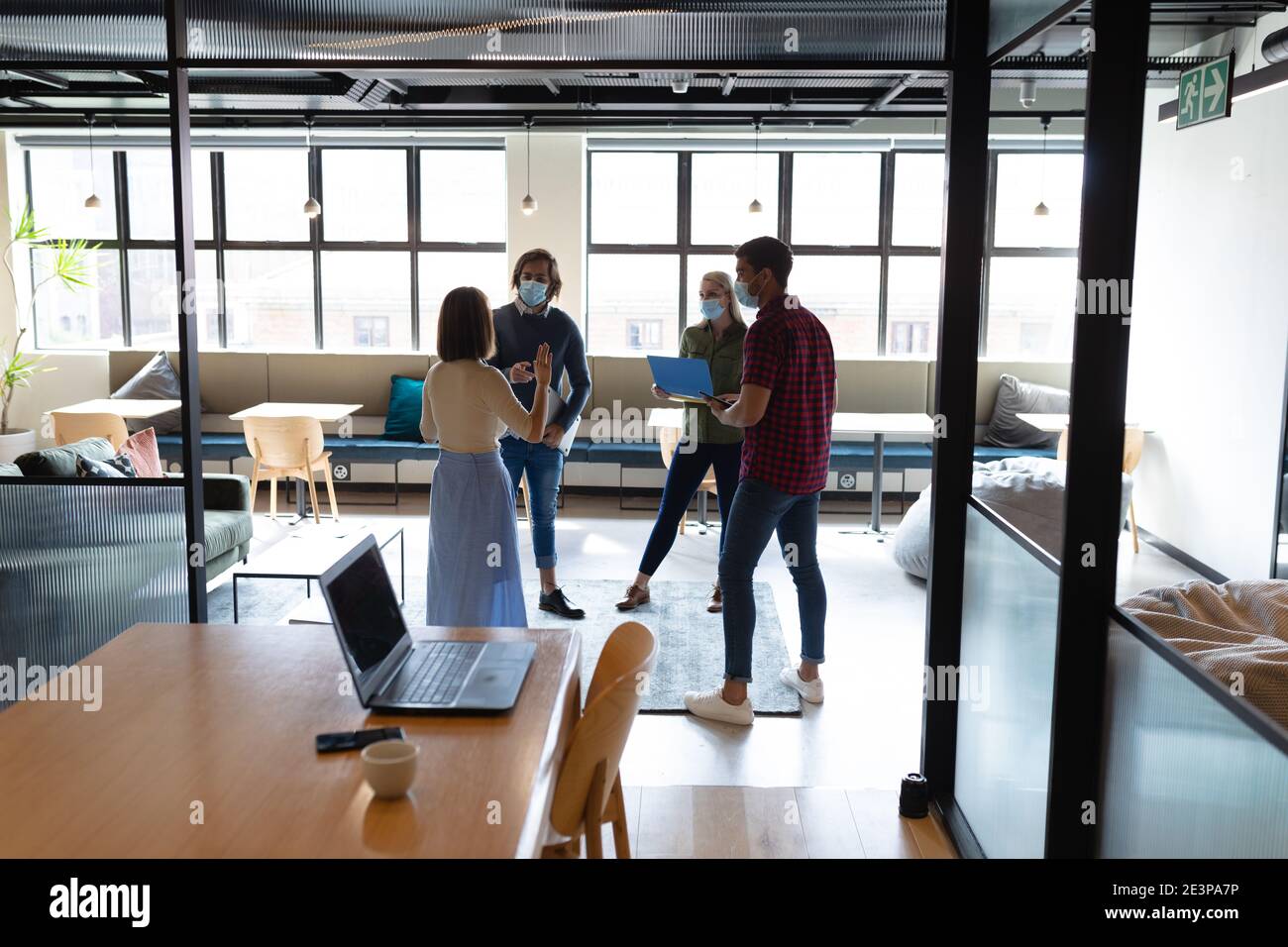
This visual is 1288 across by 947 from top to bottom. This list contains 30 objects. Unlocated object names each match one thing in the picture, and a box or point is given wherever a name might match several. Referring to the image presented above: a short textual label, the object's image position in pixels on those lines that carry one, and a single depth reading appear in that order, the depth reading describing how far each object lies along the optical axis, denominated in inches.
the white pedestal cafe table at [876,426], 264.8
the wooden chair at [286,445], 266.7
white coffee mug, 61.9
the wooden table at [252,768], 58.0
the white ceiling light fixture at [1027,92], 244.0
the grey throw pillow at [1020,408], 315.9
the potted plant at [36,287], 333.1
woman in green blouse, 181.9
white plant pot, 331.3
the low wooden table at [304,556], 164.7
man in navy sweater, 175.2
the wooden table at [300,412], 282.5
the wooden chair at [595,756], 72.2
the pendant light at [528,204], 309.3
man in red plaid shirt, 134.0
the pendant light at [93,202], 321.7
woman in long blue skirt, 139.1
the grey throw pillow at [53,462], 171.3
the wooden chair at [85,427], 275.9
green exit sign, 162.6
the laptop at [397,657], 74.4
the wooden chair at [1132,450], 260.4
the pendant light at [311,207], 313.9
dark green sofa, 173.2
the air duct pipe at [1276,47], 197.8
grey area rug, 164.9
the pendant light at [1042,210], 310.8
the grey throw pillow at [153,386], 329.1
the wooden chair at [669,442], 281.1
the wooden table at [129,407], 301.9
